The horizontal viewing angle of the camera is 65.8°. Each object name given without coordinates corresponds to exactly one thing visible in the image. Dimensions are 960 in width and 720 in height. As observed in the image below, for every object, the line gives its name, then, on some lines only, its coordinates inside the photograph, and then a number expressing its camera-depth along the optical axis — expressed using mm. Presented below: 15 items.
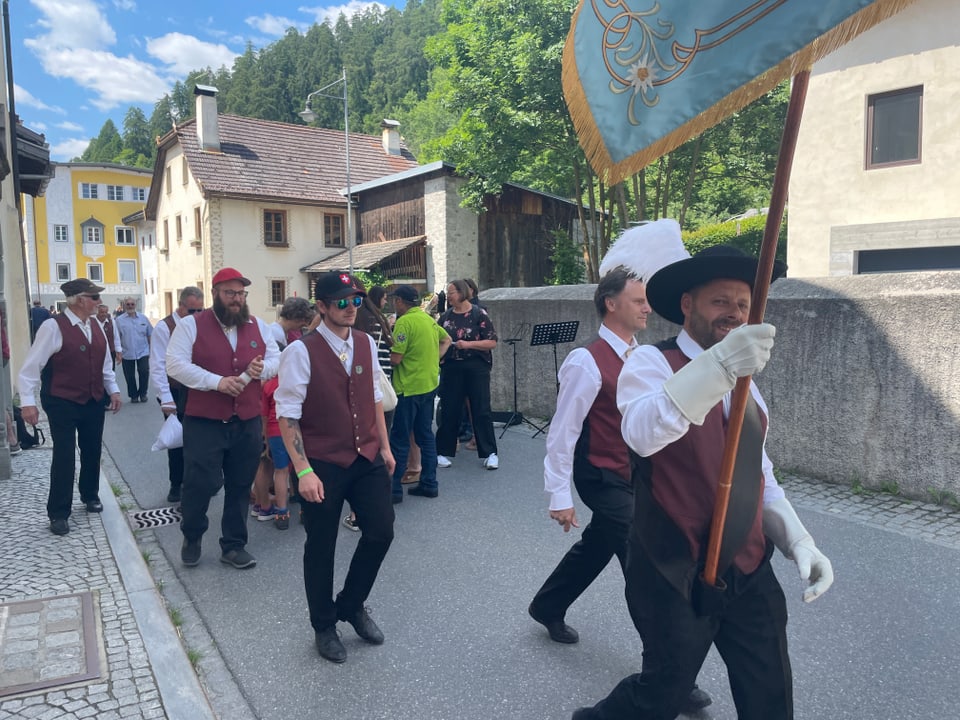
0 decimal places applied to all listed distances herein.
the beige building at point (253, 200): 30594
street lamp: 24220
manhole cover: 3443
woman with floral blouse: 7785
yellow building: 59844
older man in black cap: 5609
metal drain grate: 6100
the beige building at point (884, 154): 14398
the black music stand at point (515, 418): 9656
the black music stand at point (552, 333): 8992
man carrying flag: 2156
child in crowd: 6043
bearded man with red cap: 4941
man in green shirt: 6809
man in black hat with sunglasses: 3707
